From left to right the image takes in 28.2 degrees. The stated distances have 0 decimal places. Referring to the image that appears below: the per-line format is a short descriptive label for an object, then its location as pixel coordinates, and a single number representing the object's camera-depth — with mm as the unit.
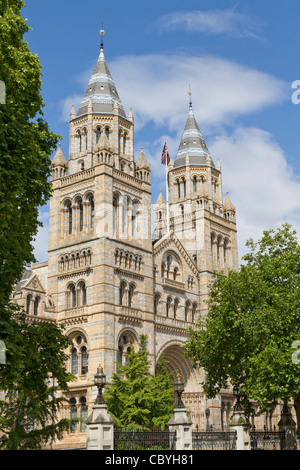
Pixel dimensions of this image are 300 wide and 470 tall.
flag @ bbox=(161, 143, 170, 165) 61125
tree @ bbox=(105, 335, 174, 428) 33312
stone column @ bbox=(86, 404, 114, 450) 20628
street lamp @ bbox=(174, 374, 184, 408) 24078
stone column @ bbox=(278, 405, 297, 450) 31125
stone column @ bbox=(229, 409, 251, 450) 27009
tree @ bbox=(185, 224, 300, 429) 29578
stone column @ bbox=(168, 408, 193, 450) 23156
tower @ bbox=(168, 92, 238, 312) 58625
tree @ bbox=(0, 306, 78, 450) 17766
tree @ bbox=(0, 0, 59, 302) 18500
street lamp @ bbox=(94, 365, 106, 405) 21453
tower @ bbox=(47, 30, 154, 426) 44844
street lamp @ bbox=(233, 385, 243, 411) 28331
